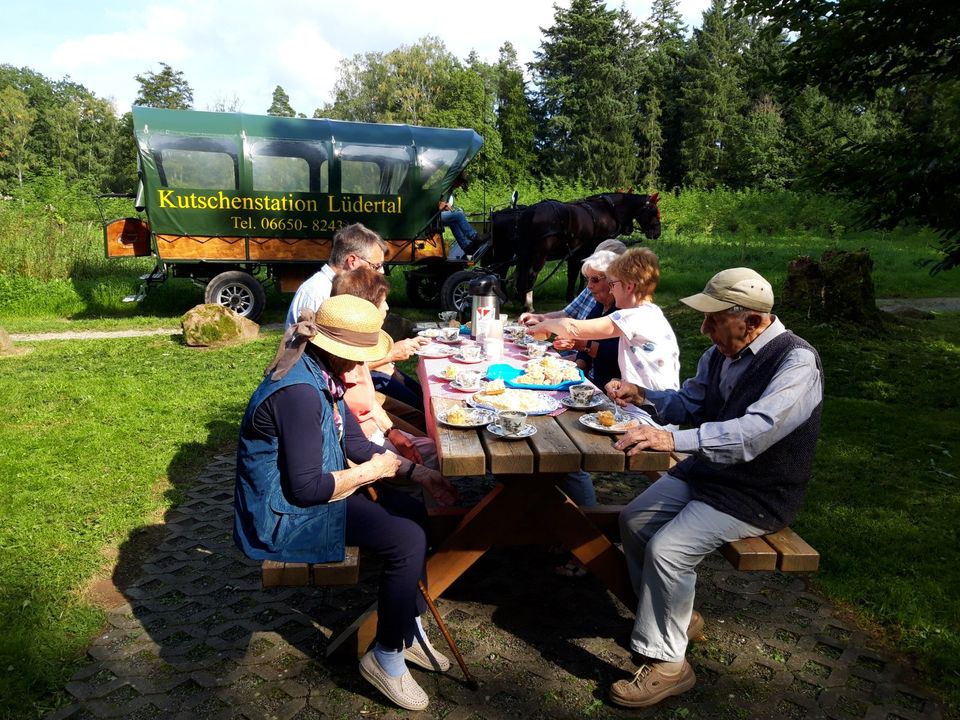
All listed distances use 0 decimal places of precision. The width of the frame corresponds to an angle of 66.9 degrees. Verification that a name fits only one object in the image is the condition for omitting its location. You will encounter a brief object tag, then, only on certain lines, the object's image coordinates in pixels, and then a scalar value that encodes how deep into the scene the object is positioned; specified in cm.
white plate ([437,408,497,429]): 286
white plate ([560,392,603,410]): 312
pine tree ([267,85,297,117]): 7033
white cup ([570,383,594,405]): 315
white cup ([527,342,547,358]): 434
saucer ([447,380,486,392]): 340
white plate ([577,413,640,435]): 281
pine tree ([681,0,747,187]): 3934
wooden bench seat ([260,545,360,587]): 246
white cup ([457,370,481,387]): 343
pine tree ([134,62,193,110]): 5062
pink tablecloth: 338
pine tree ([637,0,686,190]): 4056
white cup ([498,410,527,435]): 278
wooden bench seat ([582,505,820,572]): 260
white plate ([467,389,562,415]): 304
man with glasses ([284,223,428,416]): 440
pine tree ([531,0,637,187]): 3938
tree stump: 909
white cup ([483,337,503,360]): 408
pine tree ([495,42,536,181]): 4141
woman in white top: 364
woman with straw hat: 239
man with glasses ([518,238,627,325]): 459
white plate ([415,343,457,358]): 421
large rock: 880
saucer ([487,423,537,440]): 273
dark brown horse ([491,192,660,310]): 1125
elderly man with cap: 257
